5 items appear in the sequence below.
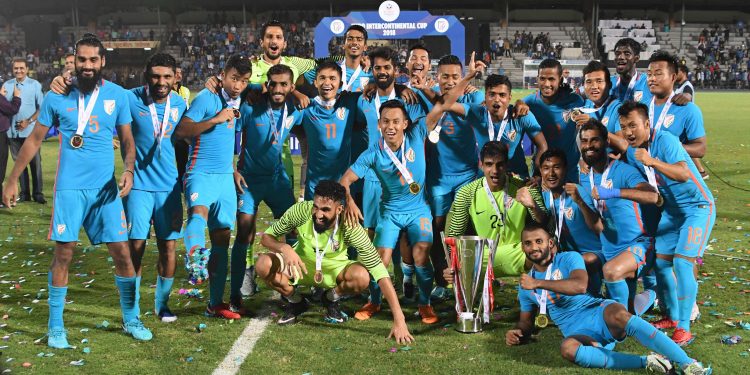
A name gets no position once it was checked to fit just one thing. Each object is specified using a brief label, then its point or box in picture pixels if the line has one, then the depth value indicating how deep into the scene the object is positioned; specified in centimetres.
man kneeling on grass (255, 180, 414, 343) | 558
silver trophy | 562
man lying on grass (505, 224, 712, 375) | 459
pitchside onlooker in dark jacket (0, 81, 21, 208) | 1106
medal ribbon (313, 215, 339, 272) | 578
